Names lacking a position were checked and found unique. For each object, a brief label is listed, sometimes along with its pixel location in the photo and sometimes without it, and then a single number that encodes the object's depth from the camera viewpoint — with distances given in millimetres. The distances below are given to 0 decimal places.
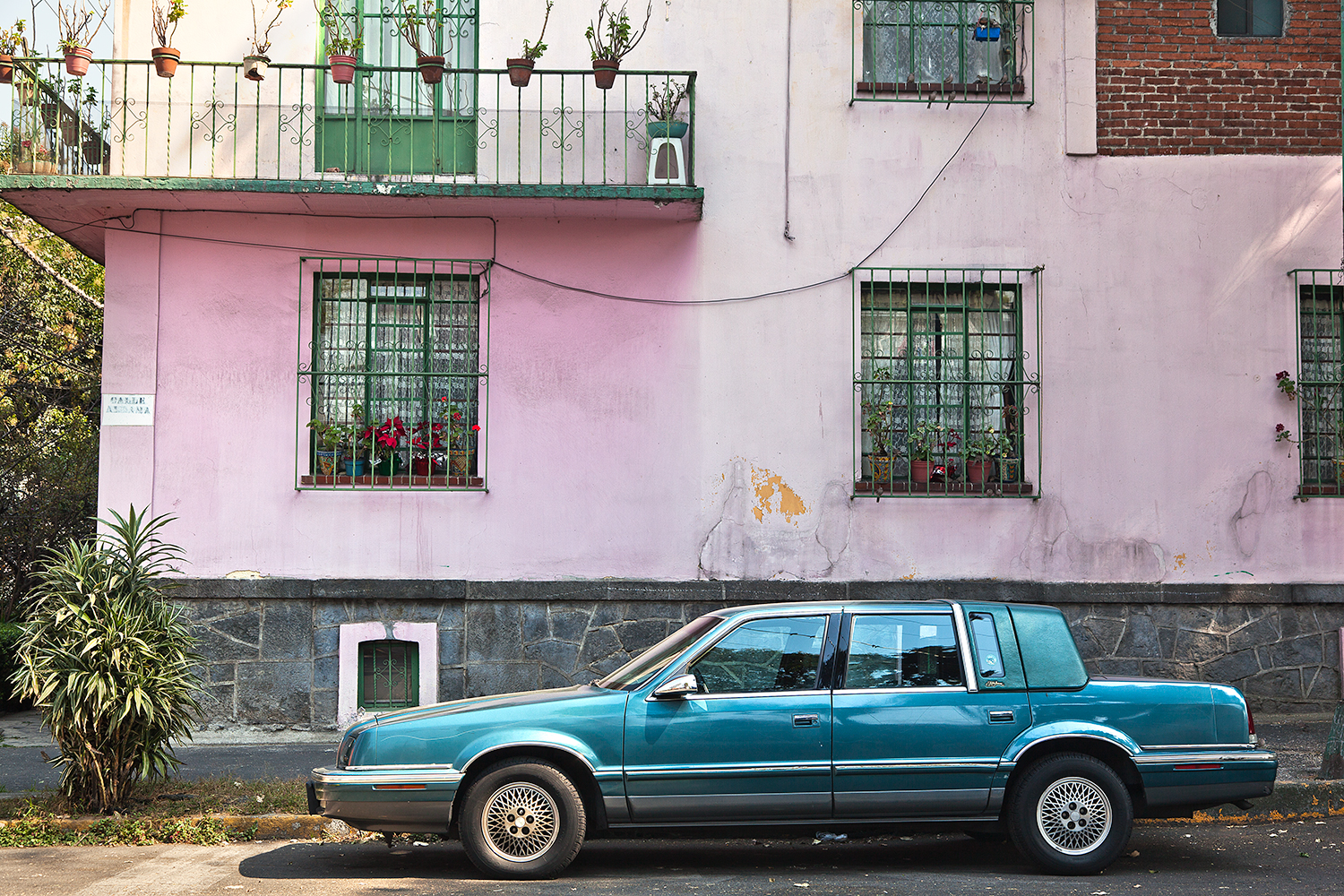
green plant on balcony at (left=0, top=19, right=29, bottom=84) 10469
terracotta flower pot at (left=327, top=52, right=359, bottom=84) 10359
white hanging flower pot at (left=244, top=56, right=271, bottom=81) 10406
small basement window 10711
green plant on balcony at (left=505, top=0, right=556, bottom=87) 10453
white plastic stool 10719
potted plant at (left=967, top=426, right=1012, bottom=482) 10969
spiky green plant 7656
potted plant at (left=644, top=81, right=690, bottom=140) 10719
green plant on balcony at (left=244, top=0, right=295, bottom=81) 10414
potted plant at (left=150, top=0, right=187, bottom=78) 10367
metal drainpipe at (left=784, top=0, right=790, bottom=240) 11180
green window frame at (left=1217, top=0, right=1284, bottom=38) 11383
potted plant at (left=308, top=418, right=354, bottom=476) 10758
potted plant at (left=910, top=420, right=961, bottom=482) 10992
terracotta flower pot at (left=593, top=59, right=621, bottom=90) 10578
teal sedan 6406
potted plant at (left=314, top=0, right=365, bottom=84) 10406
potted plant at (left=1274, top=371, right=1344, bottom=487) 11219
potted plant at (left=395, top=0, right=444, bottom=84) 10414
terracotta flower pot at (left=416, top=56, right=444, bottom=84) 10391
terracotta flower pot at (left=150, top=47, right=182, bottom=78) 10394
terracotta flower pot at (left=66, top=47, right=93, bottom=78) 10414
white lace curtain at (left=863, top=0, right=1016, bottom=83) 11352
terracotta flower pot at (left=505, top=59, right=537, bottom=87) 10445
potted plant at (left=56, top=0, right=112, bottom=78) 10398
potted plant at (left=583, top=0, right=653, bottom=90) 10578
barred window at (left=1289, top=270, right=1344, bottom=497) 11195
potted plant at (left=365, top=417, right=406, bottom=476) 10891
